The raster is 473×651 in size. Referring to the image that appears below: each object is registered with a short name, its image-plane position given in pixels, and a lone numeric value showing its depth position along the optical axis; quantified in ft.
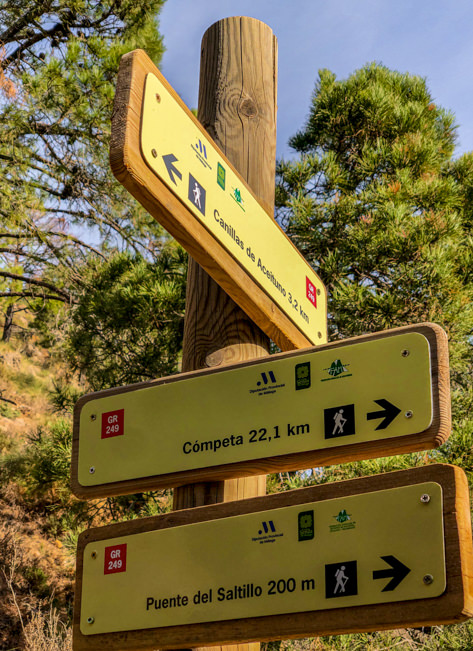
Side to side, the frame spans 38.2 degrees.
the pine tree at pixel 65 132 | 24.49
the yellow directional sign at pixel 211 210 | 4.50
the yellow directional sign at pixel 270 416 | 4.69
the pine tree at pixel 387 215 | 18.26
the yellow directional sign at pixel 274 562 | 4.17
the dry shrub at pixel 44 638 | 16.29
